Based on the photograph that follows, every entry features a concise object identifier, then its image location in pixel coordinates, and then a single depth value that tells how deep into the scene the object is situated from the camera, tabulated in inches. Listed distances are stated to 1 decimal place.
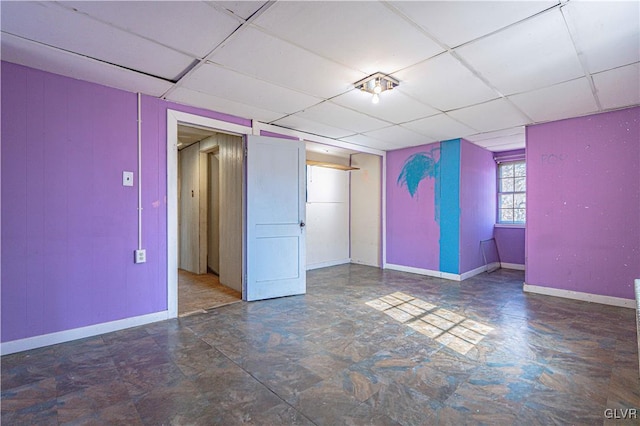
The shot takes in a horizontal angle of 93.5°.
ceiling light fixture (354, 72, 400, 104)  110.8
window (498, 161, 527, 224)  255.8
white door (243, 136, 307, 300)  159.5
